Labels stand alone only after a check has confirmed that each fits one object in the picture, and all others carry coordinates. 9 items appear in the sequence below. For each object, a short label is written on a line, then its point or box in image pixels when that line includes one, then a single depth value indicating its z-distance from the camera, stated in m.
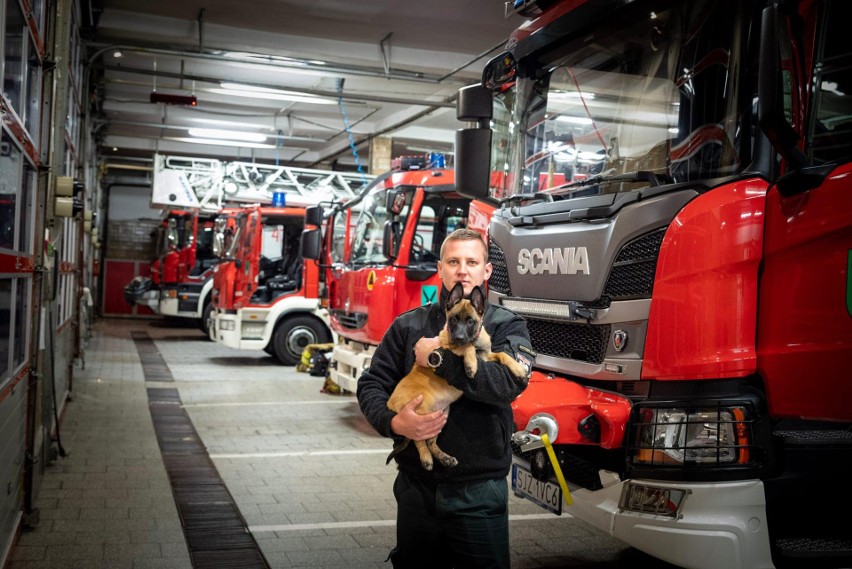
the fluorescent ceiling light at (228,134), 19.96
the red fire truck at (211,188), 17.98
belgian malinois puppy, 2.82
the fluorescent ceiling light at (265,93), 15.78
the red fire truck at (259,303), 14.90
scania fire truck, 3.33
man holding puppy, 2.85
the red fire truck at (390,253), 9.05
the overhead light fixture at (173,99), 14.29
